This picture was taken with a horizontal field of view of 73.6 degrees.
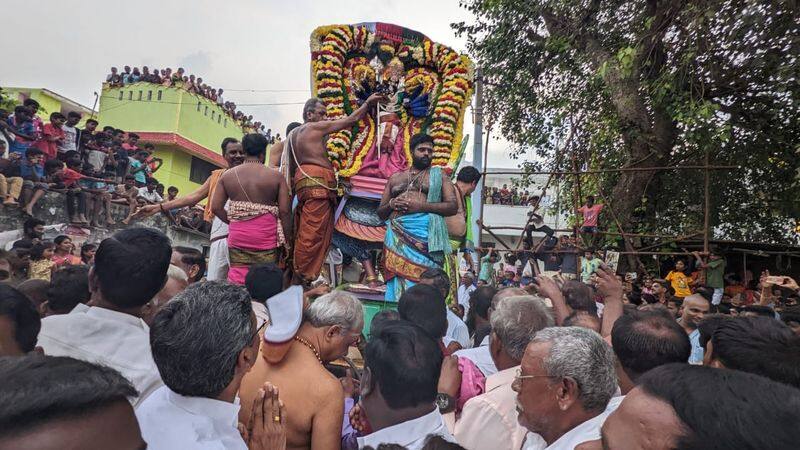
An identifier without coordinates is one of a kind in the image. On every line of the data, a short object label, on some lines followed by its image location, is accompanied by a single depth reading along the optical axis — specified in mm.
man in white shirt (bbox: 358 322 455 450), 1944
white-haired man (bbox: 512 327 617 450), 1885
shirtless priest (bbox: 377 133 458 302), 5066
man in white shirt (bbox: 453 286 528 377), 3025
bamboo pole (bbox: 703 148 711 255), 9695
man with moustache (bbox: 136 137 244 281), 4613
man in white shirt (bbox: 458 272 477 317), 8405
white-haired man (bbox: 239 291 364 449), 2082
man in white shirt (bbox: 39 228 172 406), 1890
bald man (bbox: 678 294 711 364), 4531
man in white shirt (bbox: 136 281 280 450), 1488
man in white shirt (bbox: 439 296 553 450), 2205
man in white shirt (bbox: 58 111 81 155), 10108
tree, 8031
